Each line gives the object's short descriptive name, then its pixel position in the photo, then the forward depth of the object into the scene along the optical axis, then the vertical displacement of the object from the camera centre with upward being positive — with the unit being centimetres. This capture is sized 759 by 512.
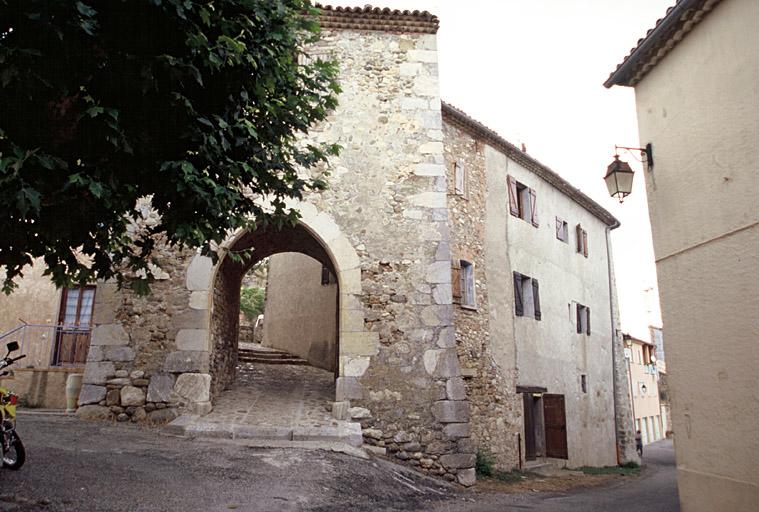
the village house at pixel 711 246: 600 +165
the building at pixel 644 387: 2878 +45
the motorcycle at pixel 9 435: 567 -45
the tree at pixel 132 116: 416 +215
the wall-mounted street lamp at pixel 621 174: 769 +284
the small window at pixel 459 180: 1303 +466
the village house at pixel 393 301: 909 +166
